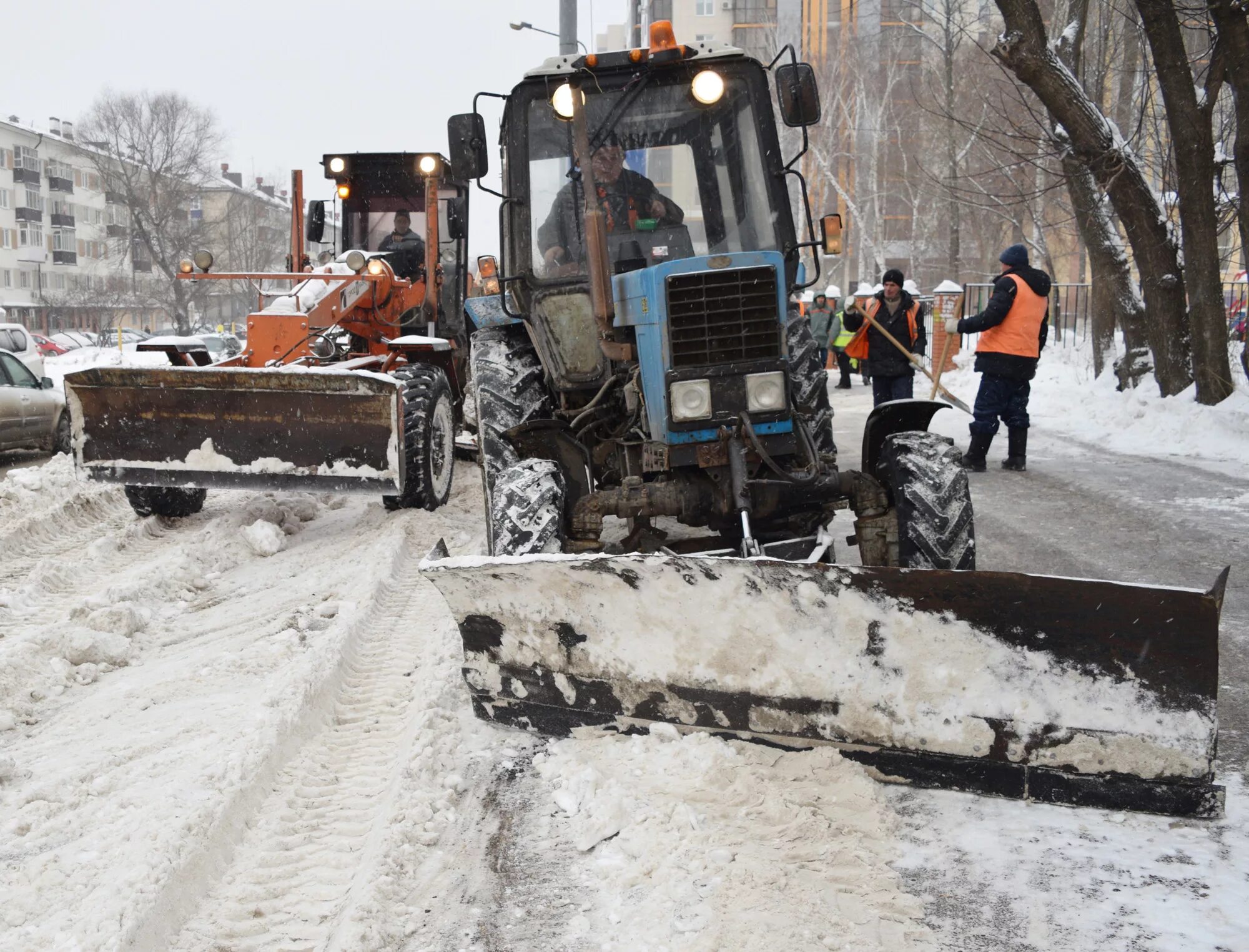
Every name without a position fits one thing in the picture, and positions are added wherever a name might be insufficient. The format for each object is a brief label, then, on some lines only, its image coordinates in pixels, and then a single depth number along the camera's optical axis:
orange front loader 6.93
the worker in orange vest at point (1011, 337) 9.37
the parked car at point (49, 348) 35.88
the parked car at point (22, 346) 13.65
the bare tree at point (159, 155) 51.50
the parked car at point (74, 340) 41.06
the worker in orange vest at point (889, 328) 10.14
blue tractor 3.41
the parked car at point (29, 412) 11.85
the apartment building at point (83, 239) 55.62
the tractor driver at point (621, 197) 5.29
